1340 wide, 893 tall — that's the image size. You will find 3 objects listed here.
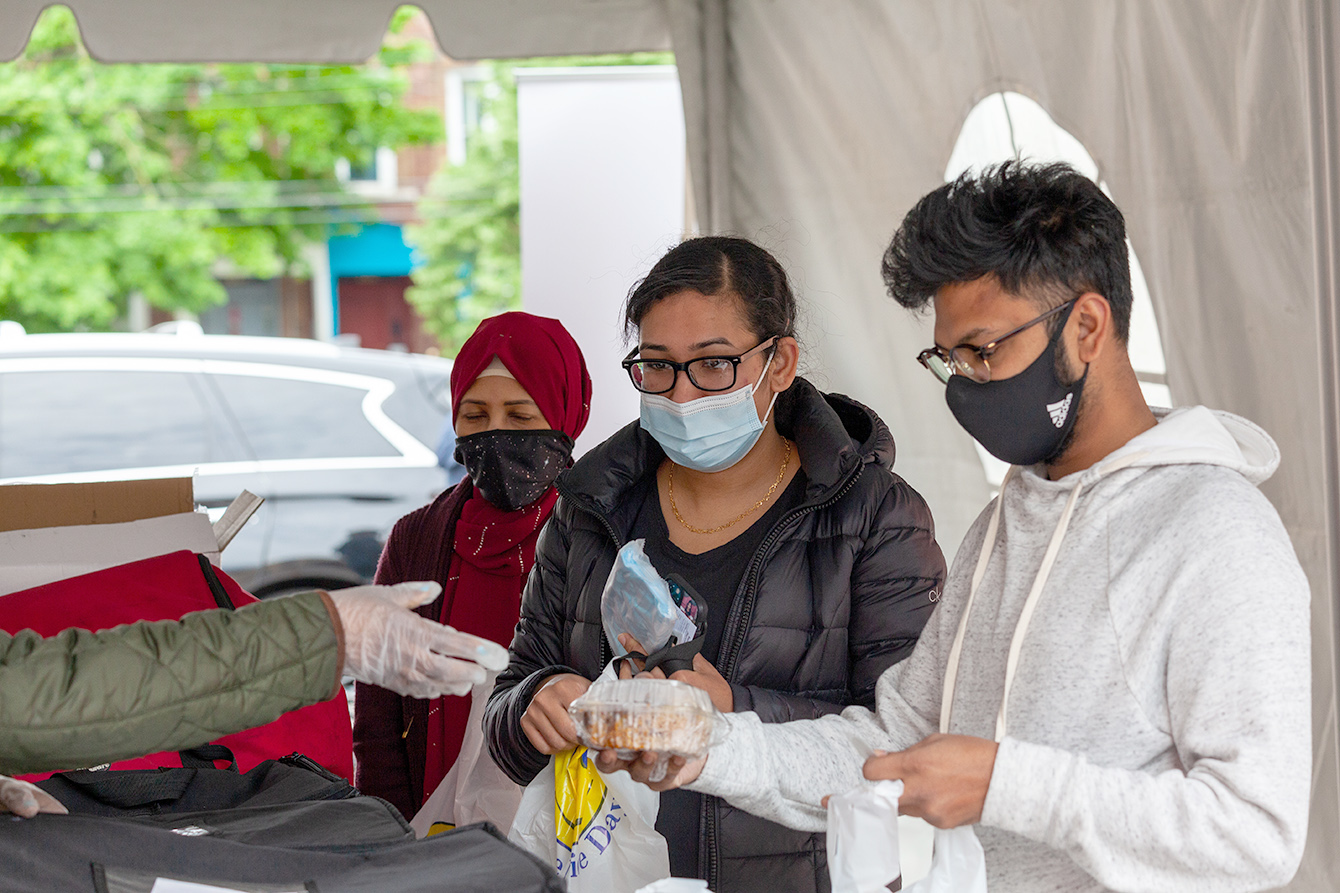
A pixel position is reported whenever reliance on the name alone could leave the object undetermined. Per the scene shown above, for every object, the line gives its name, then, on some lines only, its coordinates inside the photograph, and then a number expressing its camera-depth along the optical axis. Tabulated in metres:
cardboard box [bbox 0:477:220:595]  2.23
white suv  5.69
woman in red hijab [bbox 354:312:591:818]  2.71
